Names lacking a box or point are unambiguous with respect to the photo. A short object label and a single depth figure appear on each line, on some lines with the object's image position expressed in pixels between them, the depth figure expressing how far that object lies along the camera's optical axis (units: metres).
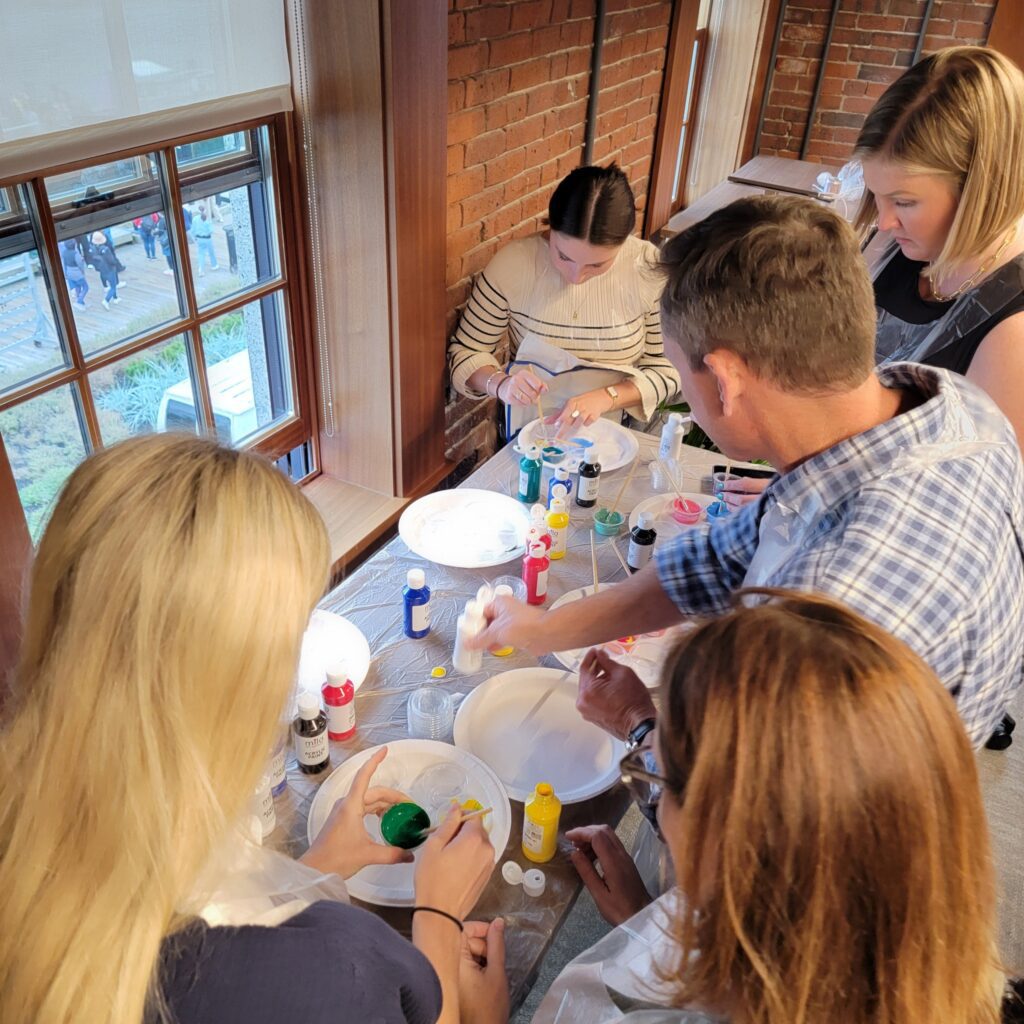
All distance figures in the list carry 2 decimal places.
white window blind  1.38
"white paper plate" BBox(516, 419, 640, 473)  2.17
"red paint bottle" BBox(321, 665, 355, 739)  1.36
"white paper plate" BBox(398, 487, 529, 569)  1.81
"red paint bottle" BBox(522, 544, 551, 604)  1.67
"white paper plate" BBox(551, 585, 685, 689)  1.56
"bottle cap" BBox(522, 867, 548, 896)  1.19
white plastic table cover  1.17
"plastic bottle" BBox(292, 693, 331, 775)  1.31
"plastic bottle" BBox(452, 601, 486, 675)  1.52
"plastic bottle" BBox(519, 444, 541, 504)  1.99
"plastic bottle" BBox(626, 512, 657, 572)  1.83
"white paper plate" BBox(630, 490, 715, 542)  1.94
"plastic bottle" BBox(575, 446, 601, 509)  1.98
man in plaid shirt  0.97
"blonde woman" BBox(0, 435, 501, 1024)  0.76
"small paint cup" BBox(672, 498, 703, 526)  1.96
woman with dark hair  2.42
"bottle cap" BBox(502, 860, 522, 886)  1.21
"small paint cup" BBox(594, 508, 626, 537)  1.92
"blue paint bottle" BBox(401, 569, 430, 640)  1.57
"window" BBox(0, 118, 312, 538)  1.61
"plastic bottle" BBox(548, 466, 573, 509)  1.97
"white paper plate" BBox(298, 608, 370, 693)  1.49
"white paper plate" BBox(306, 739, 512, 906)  1.18
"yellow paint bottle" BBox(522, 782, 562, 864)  1.21
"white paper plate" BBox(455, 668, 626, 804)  1.36
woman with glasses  0.66
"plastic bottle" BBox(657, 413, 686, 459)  2.13
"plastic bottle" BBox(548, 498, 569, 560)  1.81
